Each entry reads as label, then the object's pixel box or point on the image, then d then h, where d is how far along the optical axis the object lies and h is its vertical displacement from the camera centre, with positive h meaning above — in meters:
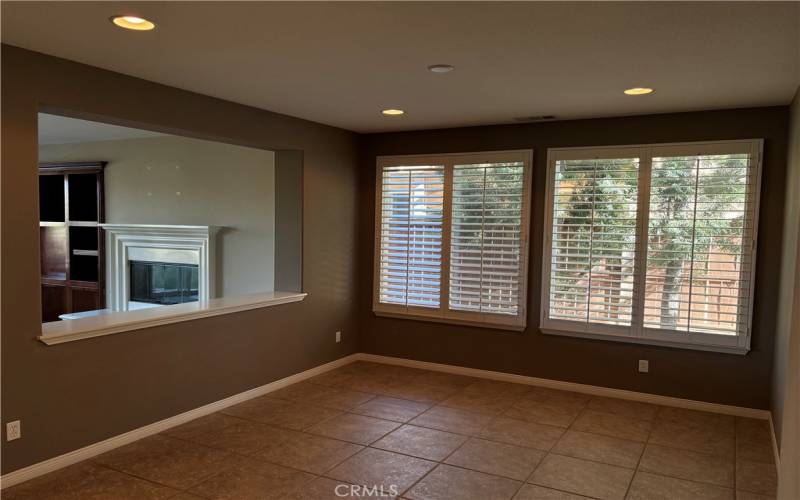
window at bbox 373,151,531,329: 5.06 -0.17
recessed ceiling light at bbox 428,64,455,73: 3.13 +0.88
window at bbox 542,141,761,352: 4.19 -0.15
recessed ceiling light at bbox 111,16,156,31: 2.49 +0.88
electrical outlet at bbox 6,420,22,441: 2.96 -1.20
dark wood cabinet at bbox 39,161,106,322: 7.38 -0.37
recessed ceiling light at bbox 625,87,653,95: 3.62 +0.90
